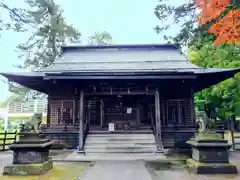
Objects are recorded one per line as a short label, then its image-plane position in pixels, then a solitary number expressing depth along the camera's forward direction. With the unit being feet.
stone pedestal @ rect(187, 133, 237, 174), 19.10
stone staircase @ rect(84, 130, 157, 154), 31.65
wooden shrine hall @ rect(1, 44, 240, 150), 33.91
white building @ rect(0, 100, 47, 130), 96.37
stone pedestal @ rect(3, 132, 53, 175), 19.34
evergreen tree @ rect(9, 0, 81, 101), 76.00
